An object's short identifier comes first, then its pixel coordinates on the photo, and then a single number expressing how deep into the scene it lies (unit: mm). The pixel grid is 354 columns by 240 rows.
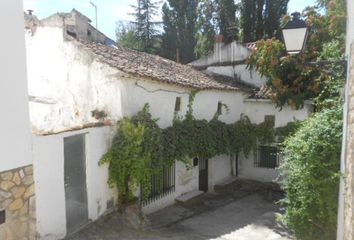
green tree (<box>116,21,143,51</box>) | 35562
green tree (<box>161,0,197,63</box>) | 31547
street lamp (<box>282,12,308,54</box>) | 6320
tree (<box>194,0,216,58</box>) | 27425
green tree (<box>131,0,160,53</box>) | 35219
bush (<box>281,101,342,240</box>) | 6938
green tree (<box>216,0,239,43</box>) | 27219
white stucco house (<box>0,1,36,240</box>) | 4918
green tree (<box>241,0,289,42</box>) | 25208
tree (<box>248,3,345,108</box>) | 14008
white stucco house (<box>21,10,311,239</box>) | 8703
